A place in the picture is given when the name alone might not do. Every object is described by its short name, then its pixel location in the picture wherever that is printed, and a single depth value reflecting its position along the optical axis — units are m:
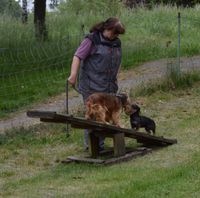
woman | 10.48
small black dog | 11.06
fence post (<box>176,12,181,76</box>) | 17.13
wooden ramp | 9.73
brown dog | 10.23
